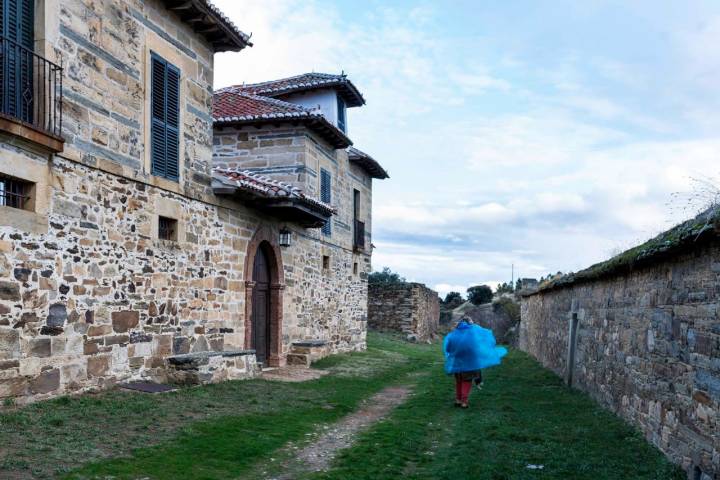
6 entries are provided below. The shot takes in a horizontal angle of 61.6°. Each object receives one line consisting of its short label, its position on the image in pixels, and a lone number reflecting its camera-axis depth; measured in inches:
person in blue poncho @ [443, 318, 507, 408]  372.4
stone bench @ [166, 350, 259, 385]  377.4
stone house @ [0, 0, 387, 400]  277.7
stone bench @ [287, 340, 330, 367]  568.7
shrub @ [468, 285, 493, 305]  1672.0
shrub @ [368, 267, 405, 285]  1545.3
